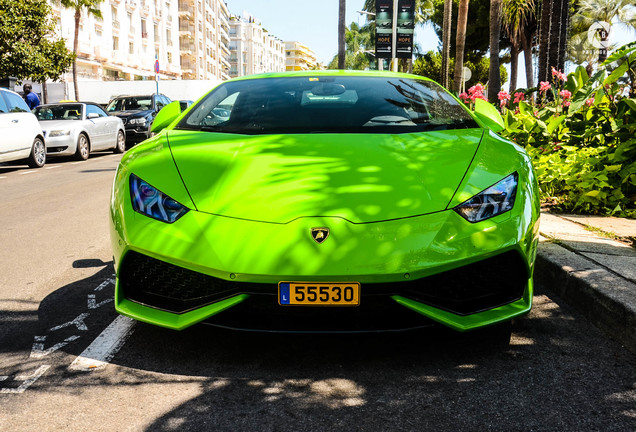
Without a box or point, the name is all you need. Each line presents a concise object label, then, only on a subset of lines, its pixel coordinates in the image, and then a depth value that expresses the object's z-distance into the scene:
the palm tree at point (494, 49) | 20.47
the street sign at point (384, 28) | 27.48
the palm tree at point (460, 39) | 24.44
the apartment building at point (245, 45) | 149.88
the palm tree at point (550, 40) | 13.02
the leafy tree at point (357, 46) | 96.44
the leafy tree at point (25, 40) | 25.72
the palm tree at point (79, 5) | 36.91
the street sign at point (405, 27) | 27.64
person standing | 19.08
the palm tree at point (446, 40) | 26.28
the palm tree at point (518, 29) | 34.72
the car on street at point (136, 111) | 20.44
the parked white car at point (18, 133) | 12.41
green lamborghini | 2.70
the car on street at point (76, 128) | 15.37
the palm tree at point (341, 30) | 32.59
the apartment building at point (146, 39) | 54.18
